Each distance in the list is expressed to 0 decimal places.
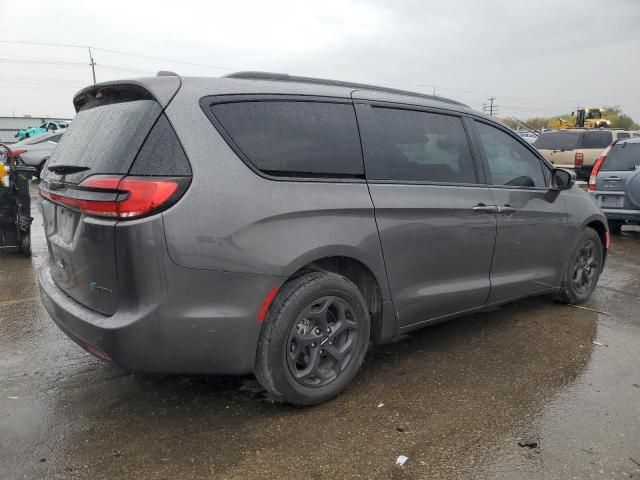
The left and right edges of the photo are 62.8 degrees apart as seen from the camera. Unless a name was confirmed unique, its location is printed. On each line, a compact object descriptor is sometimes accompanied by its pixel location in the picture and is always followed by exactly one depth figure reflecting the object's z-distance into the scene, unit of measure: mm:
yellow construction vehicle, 23734
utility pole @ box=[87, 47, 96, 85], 59906
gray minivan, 2426
